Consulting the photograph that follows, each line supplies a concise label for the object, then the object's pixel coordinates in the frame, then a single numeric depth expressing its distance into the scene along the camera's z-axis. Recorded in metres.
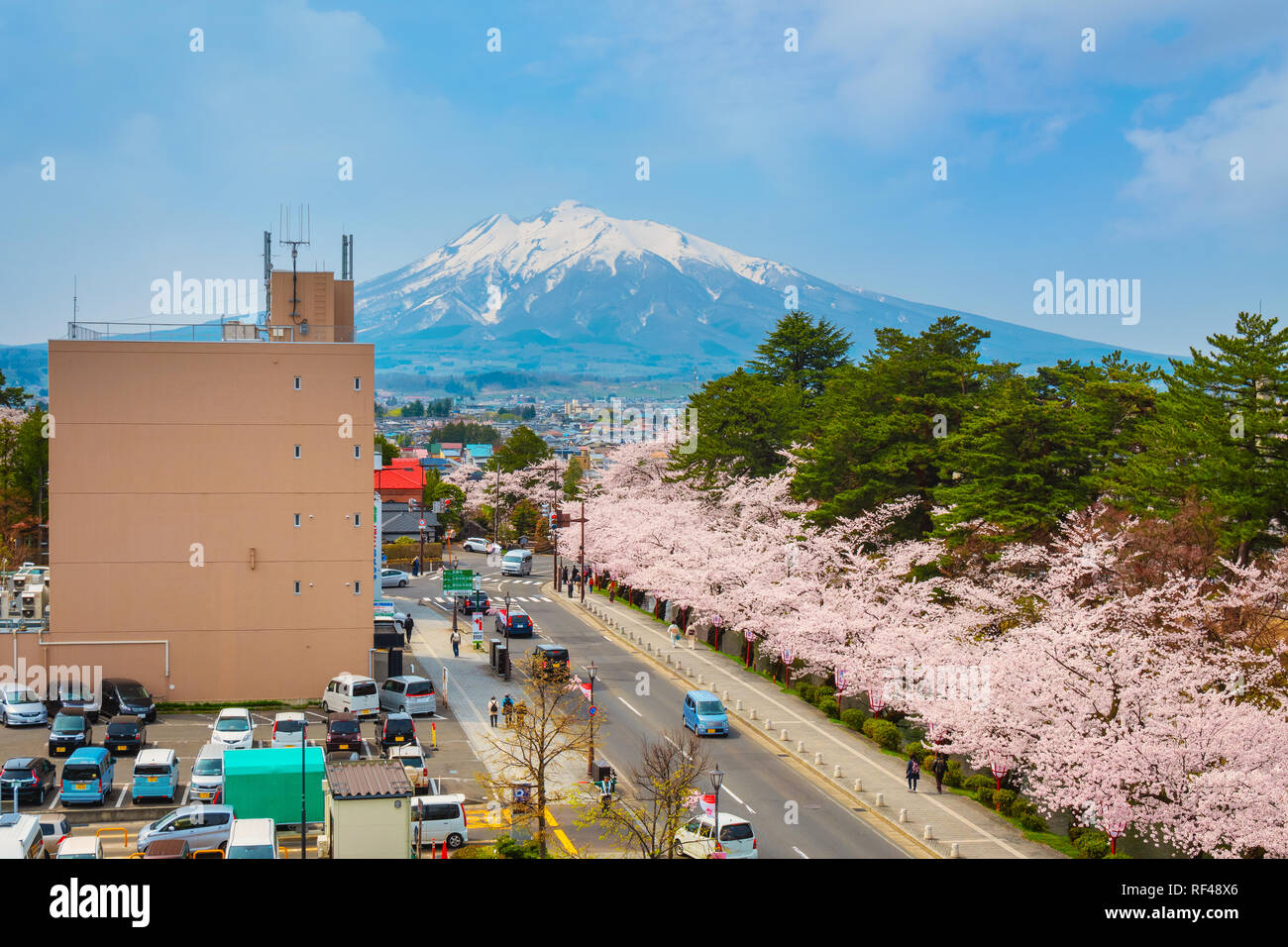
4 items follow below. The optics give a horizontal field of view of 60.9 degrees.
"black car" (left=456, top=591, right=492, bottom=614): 66.44
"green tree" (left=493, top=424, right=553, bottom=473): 110.38
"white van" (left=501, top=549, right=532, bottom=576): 87.38
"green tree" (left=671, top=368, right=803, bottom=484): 66.31
